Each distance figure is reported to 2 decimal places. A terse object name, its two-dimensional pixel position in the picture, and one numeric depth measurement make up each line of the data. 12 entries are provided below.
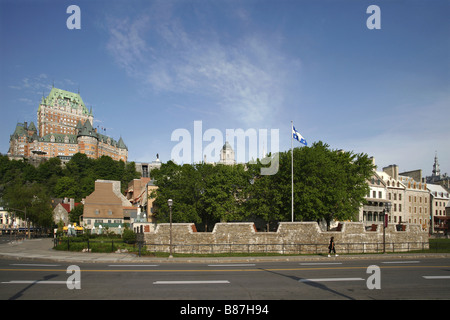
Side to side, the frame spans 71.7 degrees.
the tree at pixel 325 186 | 43.59
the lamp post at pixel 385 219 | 28.03
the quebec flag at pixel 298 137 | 32.41
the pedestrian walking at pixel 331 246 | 25.77
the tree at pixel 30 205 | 60.95
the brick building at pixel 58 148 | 195.62
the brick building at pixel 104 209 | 73.18
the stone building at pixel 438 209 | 88.88
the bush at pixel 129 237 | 37.16
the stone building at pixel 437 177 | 103.62
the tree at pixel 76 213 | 84.81
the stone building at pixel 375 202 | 74.50
